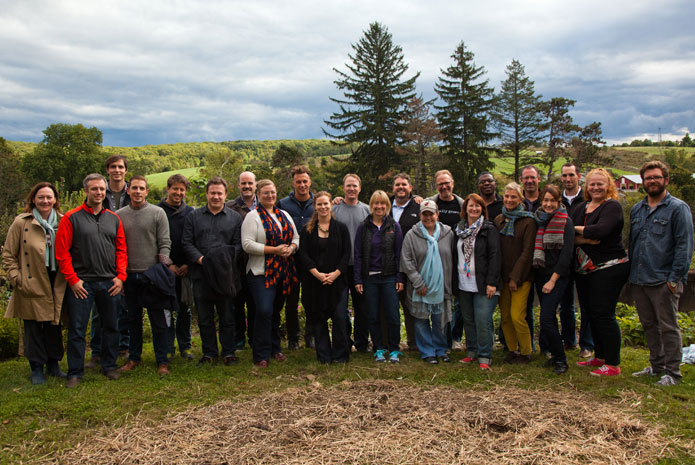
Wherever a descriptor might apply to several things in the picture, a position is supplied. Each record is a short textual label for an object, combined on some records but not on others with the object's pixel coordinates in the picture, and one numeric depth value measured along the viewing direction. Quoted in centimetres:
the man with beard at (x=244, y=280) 605
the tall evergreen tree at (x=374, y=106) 3525
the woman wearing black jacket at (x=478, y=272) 537
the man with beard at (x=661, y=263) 468
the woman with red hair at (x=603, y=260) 496
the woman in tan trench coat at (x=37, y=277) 486
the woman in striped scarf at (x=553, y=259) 506
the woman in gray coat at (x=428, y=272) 562
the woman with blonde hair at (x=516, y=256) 522
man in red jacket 488
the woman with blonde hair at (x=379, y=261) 570
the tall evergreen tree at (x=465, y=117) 3750
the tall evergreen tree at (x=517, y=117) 4050
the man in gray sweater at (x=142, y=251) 529
